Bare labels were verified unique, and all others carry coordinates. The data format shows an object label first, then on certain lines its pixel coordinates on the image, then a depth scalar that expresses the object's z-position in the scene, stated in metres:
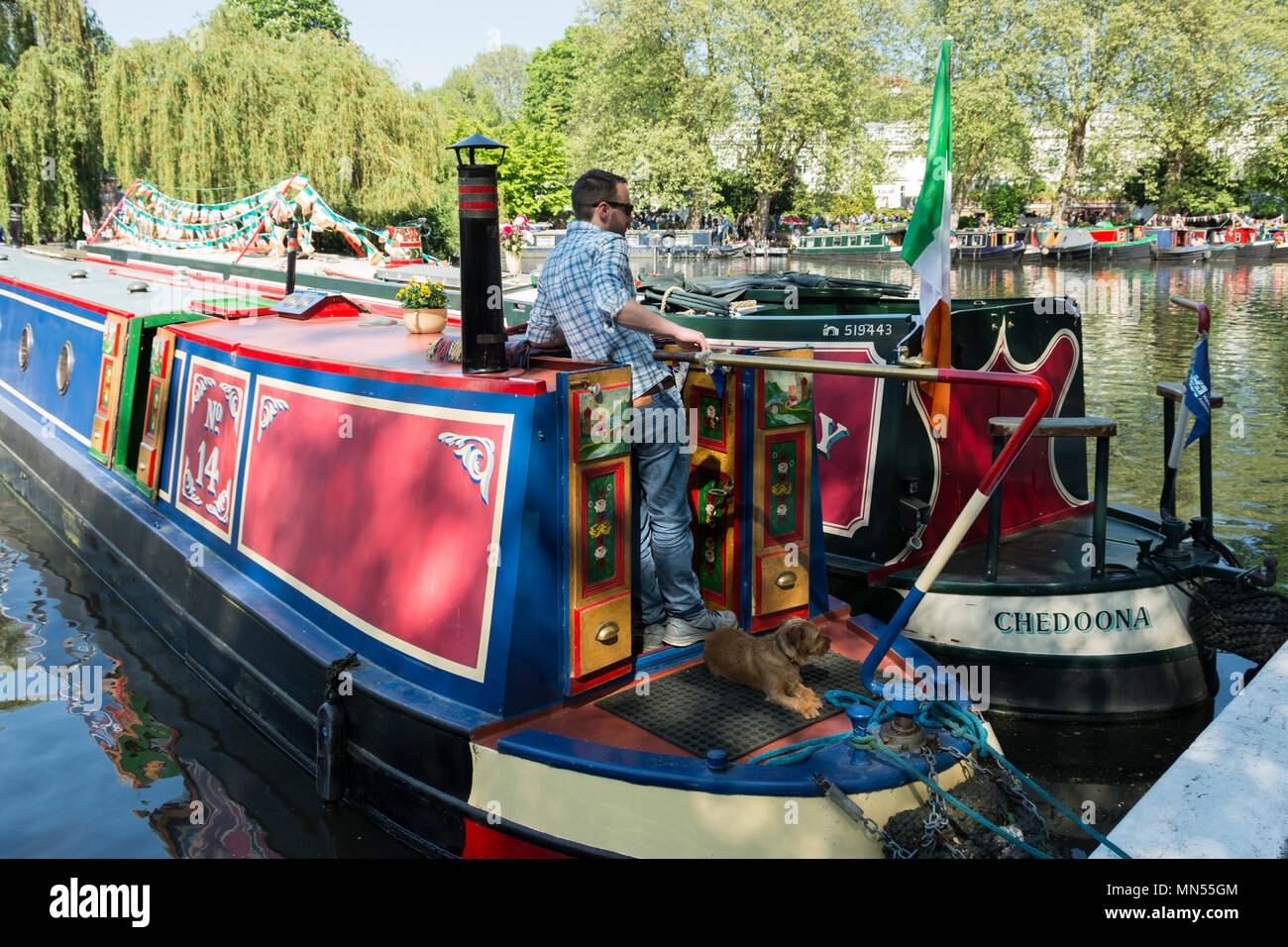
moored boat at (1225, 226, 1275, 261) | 37.06
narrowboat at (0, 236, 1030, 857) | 3.69
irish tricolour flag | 5.88
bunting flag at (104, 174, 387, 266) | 13.73
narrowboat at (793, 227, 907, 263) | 42.62
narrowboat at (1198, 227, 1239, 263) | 37.16
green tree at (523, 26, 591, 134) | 63.94
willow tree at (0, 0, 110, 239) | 21.41
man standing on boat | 4.23
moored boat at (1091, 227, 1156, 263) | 37.91
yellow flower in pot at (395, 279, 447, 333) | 5.83
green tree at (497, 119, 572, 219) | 43.12
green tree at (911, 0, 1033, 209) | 40.44
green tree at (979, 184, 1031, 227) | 53.62
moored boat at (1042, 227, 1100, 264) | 38.34
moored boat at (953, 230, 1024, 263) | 40.06
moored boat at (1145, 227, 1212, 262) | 36.31
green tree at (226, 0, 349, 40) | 48.28
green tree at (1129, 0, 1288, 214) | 38.34
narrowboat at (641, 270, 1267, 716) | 5.97
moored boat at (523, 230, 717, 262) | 41.07
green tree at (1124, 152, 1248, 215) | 44.59
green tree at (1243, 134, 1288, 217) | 42.34
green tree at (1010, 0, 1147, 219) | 39.25
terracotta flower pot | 5.82
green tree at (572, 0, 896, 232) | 40.09
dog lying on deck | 4.21
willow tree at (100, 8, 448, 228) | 22.28
